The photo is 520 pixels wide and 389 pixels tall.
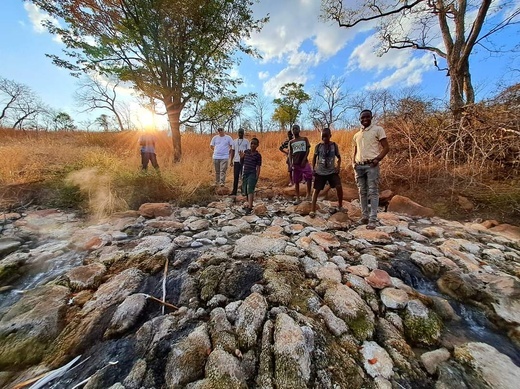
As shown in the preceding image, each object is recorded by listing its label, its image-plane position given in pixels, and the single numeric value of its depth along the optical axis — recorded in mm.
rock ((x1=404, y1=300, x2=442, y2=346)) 1729
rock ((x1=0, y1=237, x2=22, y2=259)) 2852
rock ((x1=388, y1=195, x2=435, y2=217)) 4245
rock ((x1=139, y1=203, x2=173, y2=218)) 4102
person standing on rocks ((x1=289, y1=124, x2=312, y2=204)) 4680
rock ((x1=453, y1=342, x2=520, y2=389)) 1417
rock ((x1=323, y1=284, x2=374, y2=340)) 1750
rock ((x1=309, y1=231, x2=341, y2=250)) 2947
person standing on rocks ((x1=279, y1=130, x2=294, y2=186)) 6026
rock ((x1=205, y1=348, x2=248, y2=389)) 1341
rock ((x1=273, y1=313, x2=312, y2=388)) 1374
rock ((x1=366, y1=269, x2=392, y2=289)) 2184
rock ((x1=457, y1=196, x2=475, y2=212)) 4219
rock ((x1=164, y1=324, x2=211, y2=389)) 1393
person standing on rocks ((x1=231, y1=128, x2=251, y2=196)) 5594
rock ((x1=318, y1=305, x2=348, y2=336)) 1704
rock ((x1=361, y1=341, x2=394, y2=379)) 1441
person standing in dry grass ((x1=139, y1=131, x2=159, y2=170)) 6105
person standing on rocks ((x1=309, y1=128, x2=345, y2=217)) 3879
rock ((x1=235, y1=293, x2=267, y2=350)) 1610
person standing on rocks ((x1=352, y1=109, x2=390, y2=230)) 3361
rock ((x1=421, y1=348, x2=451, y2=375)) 1505
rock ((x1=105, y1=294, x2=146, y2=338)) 1774
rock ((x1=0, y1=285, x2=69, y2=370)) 1652
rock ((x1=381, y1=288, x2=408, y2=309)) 1974
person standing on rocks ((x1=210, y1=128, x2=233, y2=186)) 5840
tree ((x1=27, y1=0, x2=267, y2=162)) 6445
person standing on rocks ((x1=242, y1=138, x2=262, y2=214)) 4551
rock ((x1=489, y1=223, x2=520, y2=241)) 3289
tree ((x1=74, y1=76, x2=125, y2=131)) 22547
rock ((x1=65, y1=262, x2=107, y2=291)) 2260
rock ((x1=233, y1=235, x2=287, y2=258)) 2670
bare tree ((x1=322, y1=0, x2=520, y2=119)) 5730
